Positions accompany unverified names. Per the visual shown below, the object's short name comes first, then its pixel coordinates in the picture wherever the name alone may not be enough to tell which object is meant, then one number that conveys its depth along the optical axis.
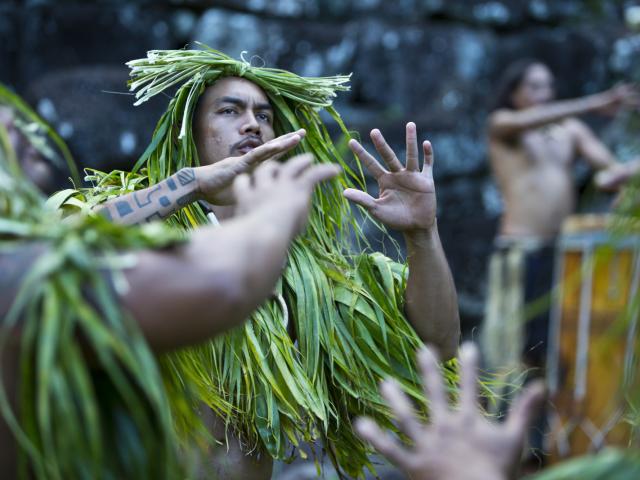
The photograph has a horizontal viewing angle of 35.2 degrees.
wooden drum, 4.45
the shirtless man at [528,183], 5.86
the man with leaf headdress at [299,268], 2.45
